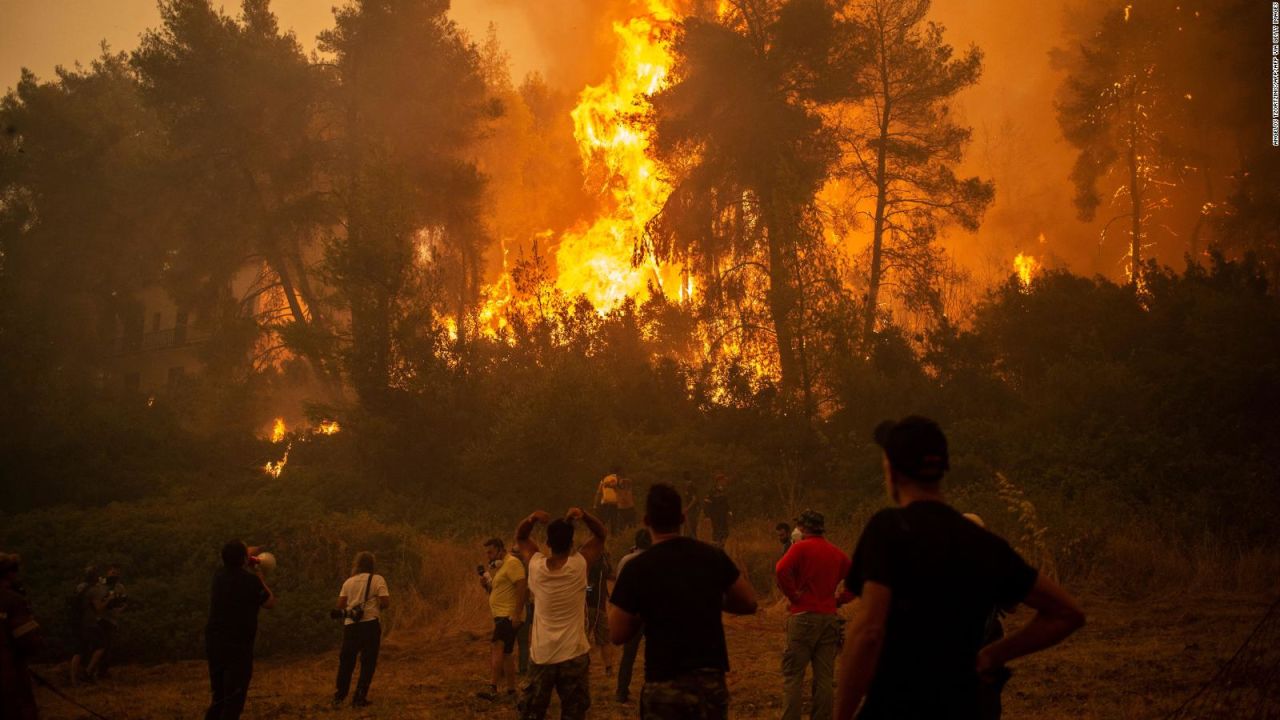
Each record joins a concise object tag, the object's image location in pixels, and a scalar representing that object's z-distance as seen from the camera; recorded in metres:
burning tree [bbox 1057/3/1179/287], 42.59
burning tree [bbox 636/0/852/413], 33.84
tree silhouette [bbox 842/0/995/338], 34.75
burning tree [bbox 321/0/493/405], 40.97
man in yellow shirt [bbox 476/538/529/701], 10.87
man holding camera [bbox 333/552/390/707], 11.63
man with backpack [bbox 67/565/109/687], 15.83
